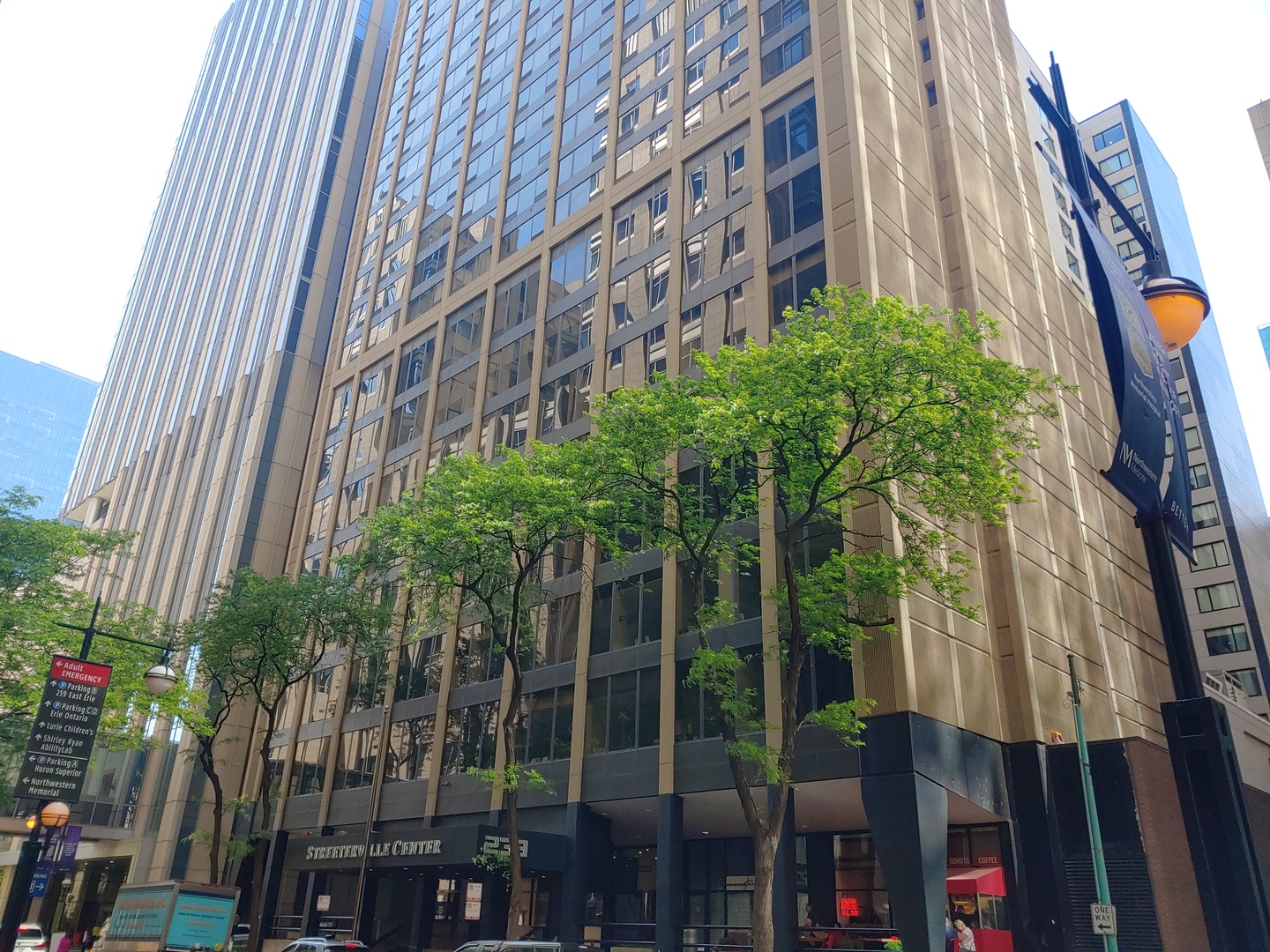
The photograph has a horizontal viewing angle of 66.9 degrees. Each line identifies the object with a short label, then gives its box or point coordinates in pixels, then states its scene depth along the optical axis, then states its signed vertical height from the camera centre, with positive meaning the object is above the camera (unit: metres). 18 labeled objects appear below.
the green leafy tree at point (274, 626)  36.41 +10.12
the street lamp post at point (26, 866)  15.32 +0.58
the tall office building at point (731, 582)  28.81 +12.51
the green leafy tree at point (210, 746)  34.47 +5.66
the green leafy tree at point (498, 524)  25.72 +9.95
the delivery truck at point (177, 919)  29.00 -0.25
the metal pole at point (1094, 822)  19.00 +2.14
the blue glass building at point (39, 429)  184.62 +86.06
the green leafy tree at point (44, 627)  31.77 +8.48
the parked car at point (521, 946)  22.33 -0.57
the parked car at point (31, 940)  29.28 -0.99
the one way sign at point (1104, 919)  18.36 +0.31
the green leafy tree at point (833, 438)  21.62 +10.44
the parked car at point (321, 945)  28.97 -0.86
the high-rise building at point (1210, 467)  66.56 +33.02
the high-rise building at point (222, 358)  57.56 +40.40
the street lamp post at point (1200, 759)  9.90 +1.82
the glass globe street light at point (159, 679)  19.83 +4.35
